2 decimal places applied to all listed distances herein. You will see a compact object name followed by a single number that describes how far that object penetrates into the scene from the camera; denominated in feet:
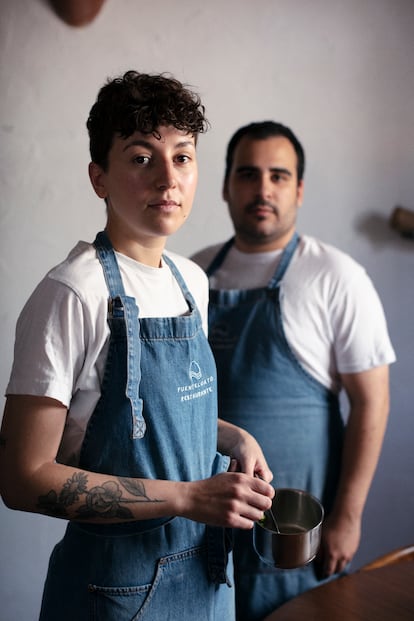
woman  3.06
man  4.94
